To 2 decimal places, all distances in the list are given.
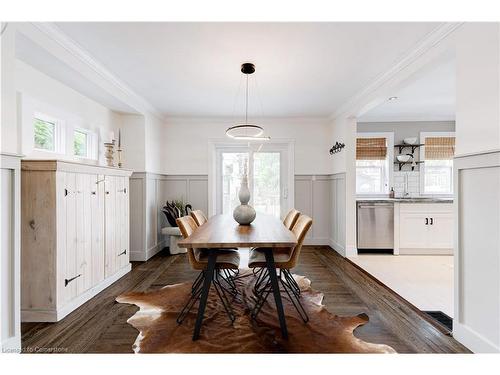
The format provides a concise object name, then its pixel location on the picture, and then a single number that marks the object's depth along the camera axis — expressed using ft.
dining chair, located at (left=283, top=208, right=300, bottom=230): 9.27
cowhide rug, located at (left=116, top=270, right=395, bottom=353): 5.83
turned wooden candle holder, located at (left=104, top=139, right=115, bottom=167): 11.41
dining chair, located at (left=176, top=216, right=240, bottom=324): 7.17
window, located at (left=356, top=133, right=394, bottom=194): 16.17
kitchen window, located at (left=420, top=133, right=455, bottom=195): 16.03
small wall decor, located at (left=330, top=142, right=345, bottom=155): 14.21
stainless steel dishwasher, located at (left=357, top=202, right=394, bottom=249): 13.94
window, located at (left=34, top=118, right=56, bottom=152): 8.79
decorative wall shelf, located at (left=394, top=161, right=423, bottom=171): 15.94
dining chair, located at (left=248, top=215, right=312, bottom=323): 7.09
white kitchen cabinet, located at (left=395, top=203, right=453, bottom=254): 13.60
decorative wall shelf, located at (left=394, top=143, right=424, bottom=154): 15.92
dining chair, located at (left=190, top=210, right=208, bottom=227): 9.11
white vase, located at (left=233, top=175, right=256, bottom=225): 8.43
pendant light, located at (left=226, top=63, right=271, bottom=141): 8.89
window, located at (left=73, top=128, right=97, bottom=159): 10.78
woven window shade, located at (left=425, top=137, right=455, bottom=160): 16.05
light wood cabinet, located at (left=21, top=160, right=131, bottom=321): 7.14
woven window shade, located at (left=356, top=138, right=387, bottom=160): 16.20
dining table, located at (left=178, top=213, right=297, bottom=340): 5.93
